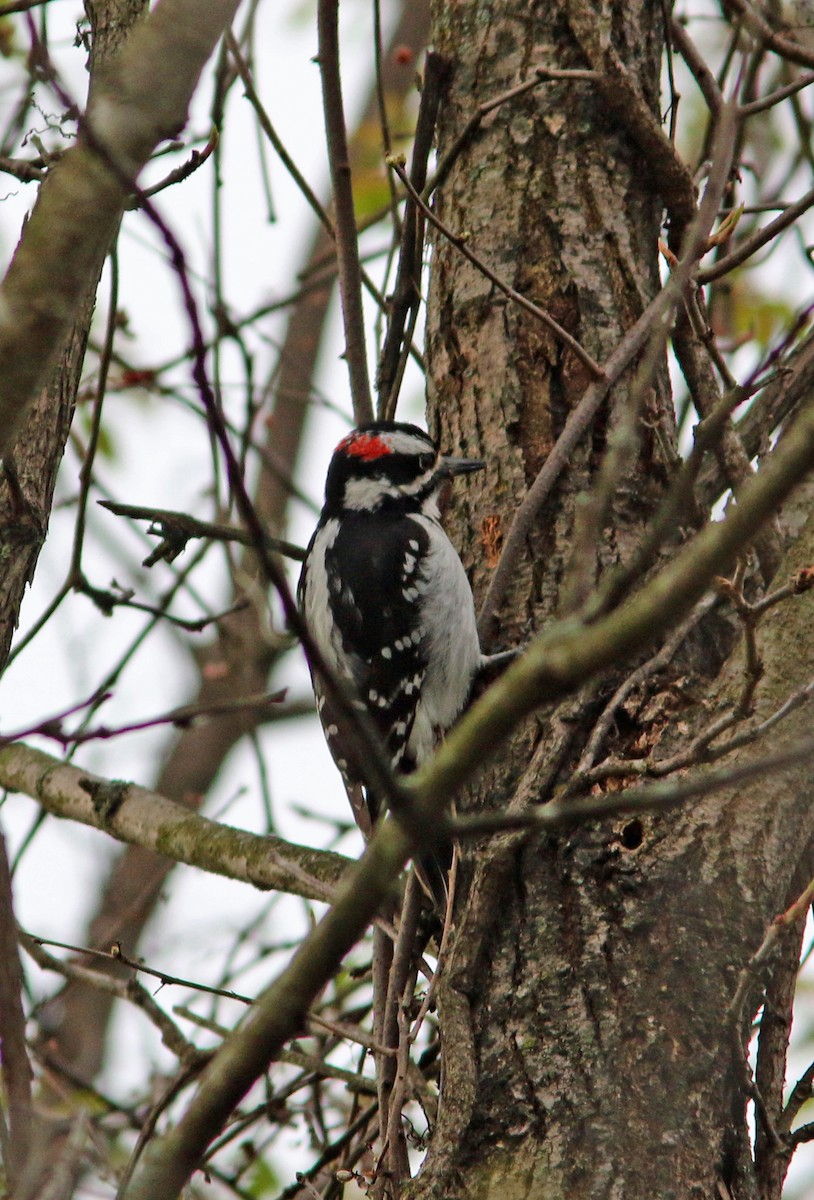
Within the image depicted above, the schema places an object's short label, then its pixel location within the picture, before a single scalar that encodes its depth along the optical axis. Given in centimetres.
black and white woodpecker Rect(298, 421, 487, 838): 838
